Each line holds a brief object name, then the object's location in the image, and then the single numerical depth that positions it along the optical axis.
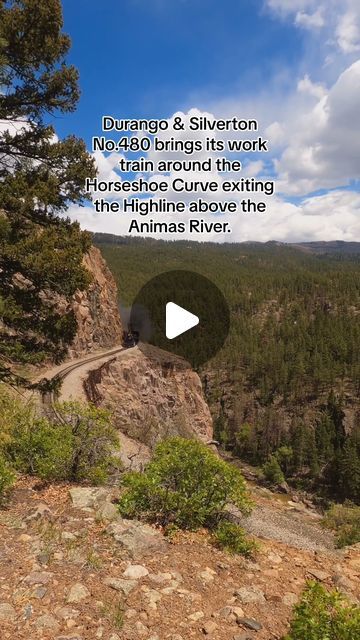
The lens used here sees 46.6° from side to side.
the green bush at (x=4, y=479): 7.02
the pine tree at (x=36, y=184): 9.61
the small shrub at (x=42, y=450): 8.41
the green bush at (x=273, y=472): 68.75
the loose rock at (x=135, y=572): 5.51
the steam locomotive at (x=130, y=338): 44.89
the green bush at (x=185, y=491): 6.90
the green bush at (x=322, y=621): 3.67
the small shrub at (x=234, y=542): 6.55
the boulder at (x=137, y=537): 6.13
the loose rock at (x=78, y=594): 4.98
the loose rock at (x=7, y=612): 4.64
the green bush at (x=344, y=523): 11.85
